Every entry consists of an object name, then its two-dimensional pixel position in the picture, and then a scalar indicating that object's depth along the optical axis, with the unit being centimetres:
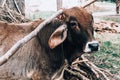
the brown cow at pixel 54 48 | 204
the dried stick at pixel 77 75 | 266
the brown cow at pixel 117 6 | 575
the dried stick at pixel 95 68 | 271
